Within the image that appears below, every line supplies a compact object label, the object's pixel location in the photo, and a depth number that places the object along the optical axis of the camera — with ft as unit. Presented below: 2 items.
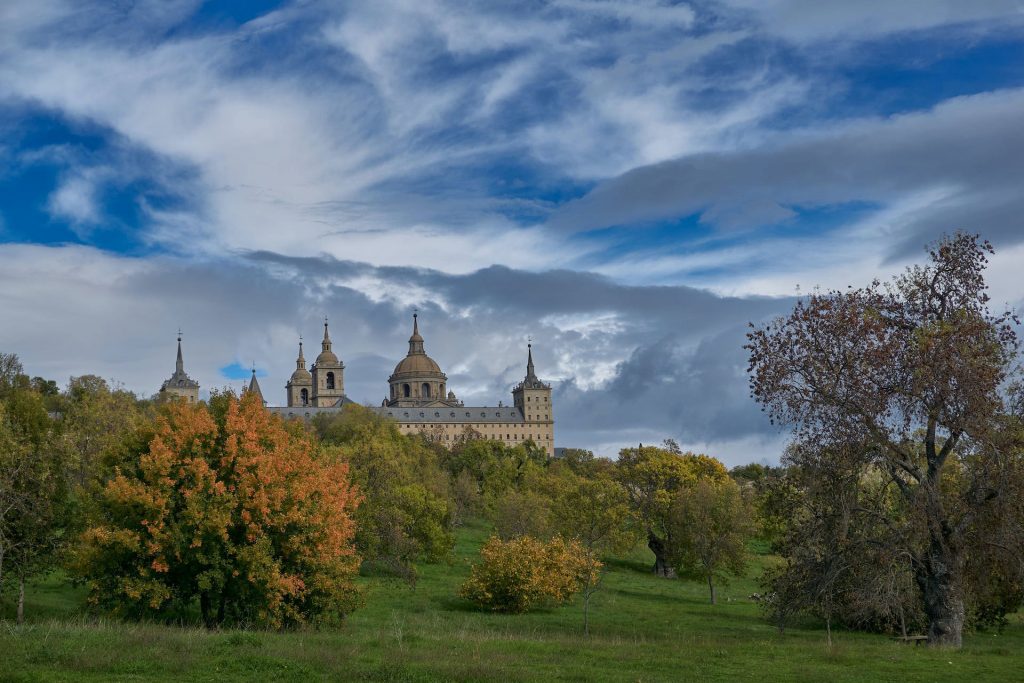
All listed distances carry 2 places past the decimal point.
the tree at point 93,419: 169.37
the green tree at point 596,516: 176.76
